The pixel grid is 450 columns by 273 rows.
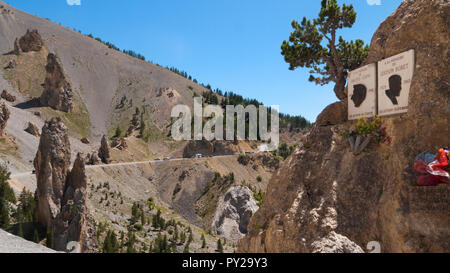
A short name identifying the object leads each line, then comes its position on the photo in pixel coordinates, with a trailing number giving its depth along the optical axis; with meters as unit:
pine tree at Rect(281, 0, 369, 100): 16.78
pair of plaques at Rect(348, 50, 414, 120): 9.74
